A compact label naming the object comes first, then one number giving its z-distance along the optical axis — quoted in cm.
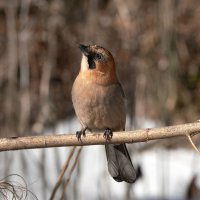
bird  652
